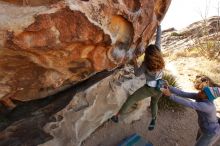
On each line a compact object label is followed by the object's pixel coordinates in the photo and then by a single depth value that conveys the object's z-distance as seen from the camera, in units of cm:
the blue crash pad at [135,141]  180
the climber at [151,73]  149
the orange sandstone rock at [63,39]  104
